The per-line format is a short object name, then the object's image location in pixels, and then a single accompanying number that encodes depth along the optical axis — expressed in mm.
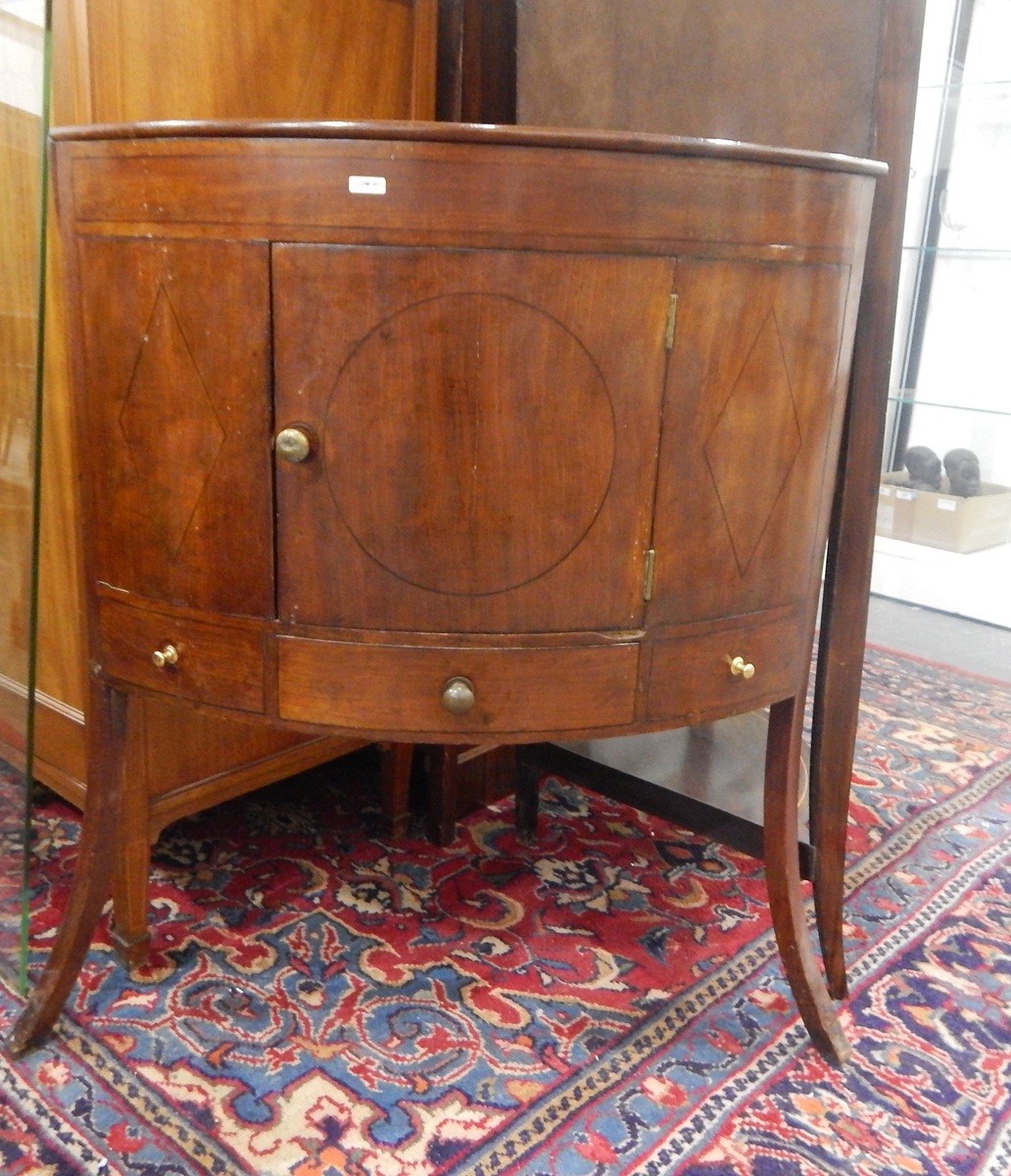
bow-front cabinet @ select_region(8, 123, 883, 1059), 930
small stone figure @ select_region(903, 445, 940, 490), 3215
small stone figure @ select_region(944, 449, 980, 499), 3139
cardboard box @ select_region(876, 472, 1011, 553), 3135
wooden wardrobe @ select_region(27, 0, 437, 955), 1253
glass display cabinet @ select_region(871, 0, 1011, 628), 2980
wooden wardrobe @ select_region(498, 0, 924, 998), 1207
